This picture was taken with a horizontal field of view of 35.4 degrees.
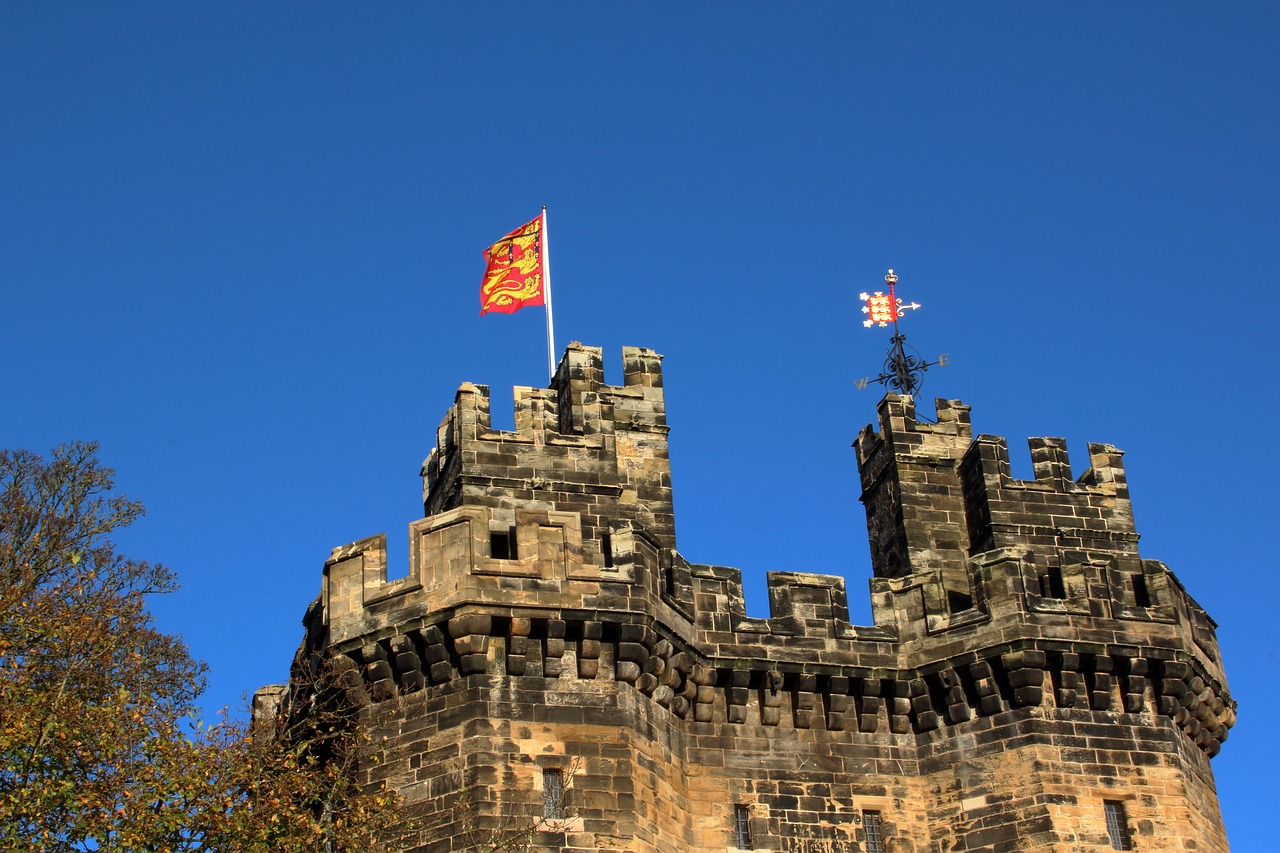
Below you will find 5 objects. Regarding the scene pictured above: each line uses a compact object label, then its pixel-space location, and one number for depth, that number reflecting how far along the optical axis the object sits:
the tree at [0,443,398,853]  25.33
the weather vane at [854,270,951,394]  37.66
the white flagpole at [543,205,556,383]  36.38
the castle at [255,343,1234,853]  28.31
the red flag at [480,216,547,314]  37.12
